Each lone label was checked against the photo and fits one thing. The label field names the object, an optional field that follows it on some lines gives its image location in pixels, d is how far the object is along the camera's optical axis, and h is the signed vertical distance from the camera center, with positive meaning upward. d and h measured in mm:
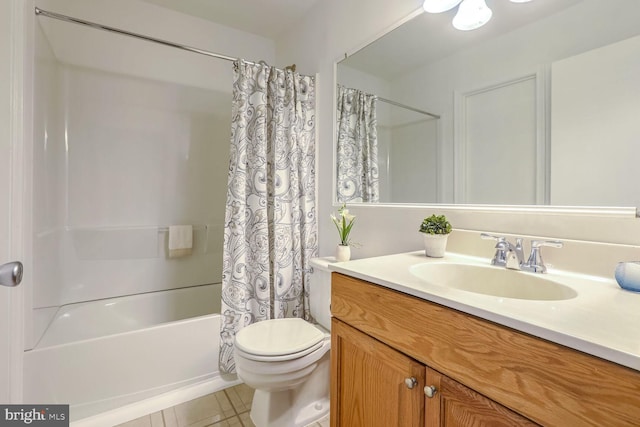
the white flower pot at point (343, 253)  1485 -224
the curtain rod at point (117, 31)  1394 +968
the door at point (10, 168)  762 +120
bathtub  1305 -804
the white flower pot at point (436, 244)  1058 -126
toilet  1204 -672
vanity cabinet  432 -320
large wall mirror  805 +387
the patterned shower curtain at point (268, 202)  1656 +58
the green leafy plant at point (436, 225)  1067 -55
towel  2229 -238
